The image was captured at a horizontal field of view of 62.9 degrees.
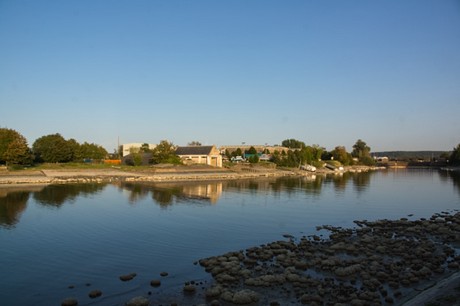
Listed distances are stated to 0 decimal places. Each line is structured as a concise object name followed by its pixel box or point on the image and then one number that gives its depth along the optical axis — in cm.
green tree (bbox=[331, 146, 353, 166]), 12692
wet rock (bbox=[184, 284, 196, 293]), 1251
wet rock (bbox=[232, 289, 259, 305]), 1153
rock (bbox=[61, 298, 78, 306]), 1130
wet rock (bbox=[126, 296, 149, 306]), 1123
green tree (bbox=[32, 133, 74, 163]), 6391
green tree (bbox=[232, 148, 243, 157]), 10924
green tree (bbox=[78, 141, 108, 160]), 7514
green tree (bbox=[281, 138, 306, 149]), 13795
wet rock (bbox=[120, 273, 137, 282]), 1361
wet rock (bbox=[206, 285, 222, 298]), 1208
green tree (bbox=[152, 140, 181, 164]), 7162
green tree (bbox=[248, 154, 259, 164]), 9094
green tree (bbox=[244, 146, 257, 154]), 11089
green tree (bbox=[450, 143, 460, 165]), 12069
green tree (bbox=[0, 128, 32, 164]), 5319
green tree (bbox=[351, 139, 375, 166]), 14975
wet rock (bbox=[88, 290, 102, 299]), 1206
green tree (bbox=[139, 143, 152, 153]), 9258
